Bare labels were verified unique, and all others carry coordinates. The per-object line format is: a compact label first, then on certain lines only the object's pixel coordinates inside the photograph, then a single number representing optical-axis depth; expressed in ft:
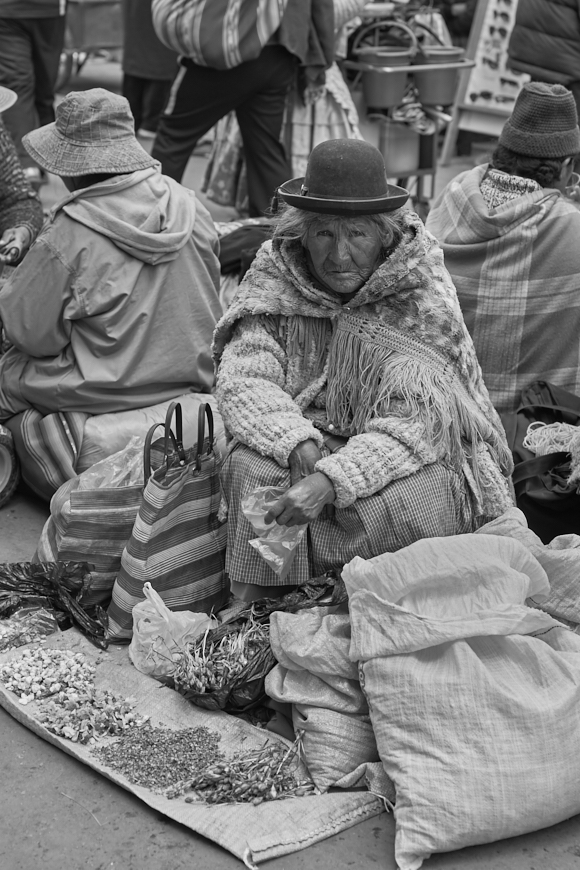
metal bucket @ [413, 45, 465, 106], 20.63
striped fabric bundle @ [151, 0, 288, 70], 16.46
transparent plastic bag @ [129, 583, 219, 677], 9.36
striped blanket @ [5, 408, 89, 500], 11.89
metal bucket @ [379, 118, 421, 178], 21.16
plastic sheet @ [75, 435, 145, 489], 10.84
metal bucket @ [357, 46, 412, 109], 20.26
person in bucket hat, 11.42
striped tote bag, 9.65
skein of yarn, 10.99
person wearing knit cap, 12.01
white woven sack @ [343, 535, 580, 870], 7.54
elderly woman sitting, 9.22
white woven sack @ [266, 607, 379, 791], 8.23
